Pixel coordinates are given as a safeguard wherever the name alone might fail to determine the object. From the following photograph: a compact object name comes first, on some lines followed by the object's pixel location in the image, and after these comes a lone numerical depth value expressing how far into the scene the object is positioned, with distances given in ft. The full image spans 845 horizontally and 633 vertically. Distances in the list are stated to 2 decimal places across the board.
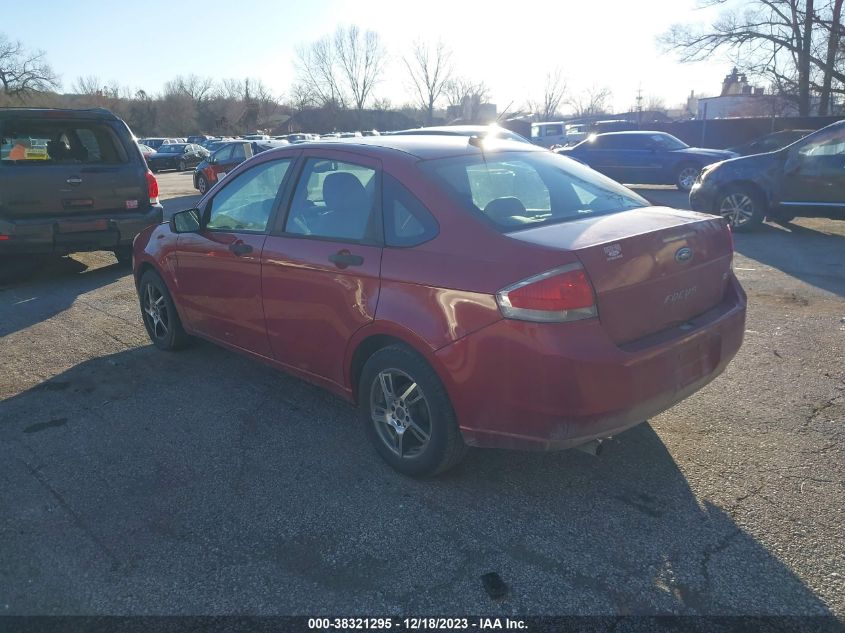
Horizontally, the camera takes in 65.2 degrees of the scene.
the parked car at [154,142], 155.45
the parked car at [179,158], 123.75
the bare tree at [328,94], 250.78
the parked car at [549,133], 102.53
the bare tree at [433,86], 255.09
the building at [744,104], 112.37
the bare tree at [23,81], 200.95
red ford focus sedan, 9.11
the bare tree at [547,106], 249.96
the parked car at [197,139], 183.21
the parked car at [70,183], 24.56
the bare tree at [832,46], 92.48
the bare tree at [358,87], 263.59
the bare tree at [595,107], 298.56
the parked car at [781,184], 31.94
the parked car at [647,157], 55.62
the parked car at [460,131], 33.42
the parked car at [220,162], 65.92
